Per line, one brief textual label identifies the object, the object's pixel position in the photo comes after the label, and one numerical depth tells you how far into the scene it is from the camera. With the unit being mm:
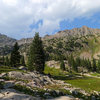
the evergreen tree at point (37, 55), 56875
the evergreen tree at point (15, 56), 72262
